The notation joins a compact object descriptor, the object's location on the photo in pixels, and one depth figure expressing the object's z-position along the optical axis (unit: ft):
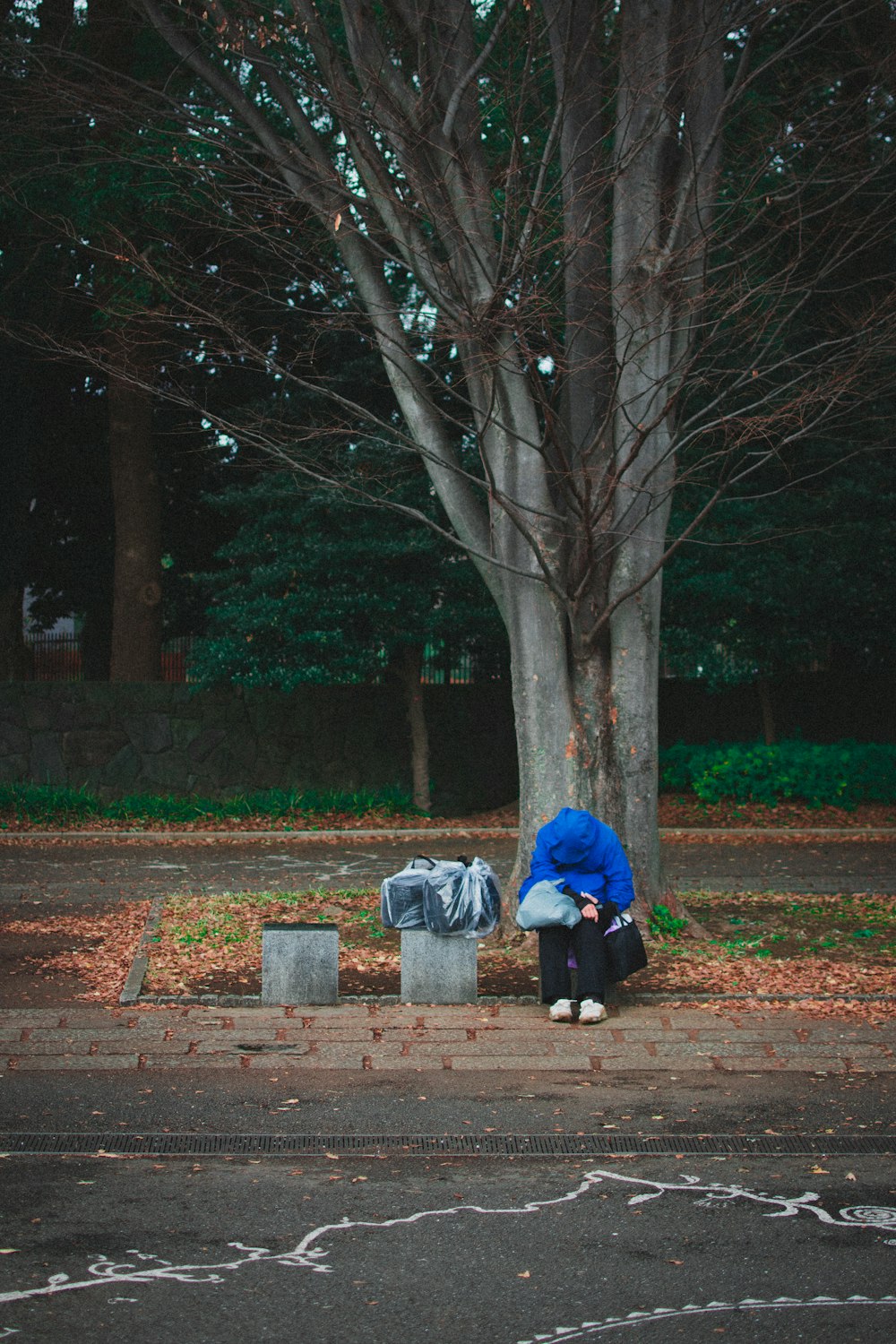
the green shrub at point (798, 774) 63.00
